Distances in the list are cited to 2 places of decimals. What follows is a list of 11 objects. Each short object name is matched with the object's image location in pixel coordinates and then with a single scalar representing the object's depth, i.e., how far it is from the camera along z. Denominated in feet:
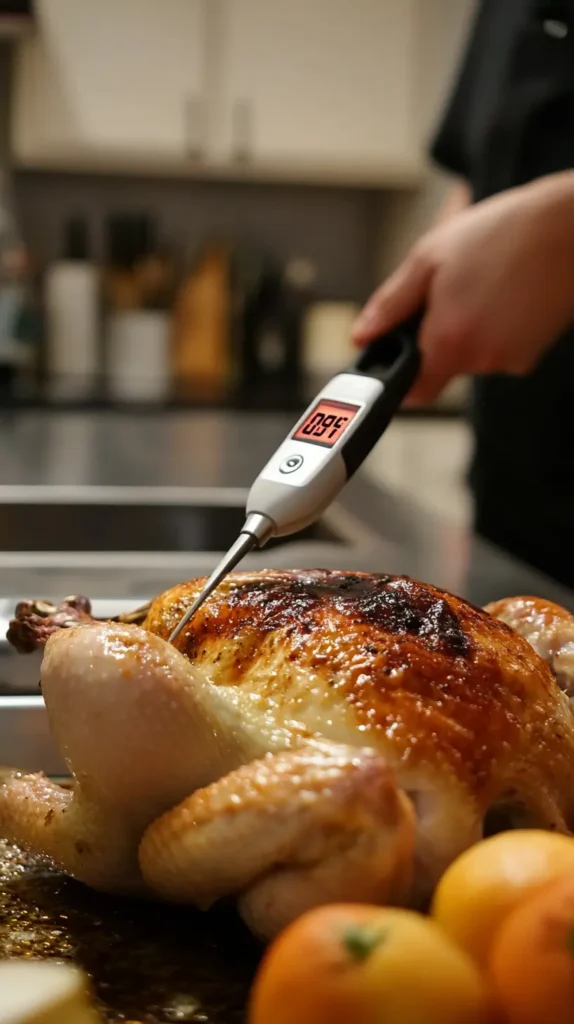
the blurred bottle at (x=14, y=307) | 10.84
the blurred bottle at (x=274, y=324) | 12.27
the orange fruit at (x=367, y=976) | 1.12
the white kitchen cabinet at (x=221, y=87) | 10.89
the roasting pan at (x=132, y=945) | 1.46
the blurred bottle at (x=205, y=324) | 12.09
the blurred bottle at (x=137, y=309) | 11.84
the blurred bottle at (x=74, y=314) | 11.77
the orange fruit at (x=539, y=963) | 1.17
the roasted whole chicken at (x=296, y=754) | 1.49
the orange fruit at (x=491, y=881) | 1.30
